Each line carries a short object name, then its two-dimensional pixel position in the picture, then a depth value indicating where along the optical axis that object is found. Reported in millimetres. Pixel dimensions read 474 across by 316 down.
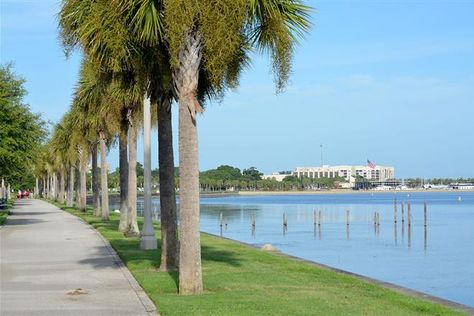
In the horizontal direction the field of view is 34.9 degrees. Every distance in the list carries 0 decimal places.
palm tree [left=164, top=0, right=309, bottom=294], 12227
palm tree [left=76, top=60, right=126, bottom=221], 28984
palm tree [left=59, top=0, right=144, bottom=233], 13484
